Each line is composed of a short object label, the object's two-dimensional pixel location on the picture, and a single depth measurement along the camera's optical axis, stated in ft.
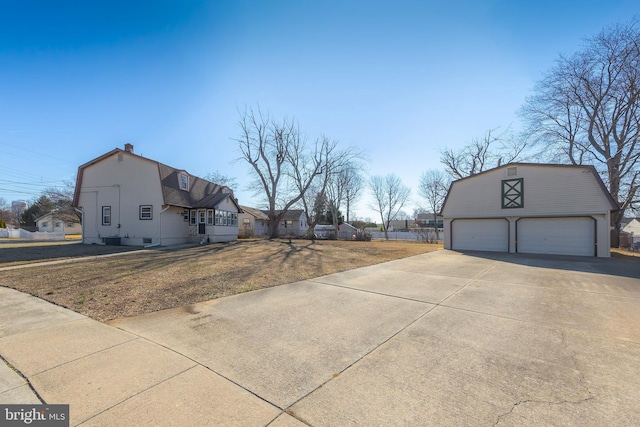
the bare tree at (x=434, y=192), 141.35
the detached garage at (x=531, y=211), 46.57
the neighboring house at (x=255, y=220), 133.08
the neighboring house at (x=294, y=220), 152.46
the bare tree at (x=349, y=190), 134.86
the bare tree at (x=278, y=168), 90.99
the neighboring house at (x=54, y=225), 138.41
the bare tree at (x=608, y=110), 55.67
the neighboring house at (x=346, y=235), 102.22
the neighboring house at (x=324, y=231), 98.58
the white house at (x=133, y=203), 60.29
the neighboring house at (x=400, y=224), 228.63
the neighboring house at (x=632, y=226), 129.02
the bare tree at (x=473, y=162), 97.45
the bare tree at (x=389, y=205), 168.55
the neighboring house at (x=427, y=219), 199.93
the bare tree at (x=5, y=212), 180.22
